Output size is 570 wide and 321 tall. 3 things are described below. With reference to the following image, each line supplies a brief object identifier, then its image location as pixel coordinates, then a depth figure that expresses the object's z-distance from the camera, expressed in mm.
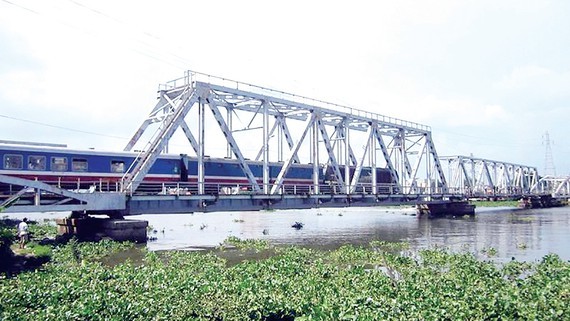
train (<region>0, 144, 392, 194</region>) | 28672
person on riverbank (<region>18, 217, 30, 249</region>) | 27234
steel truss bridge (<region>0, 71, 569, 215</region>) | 28641
